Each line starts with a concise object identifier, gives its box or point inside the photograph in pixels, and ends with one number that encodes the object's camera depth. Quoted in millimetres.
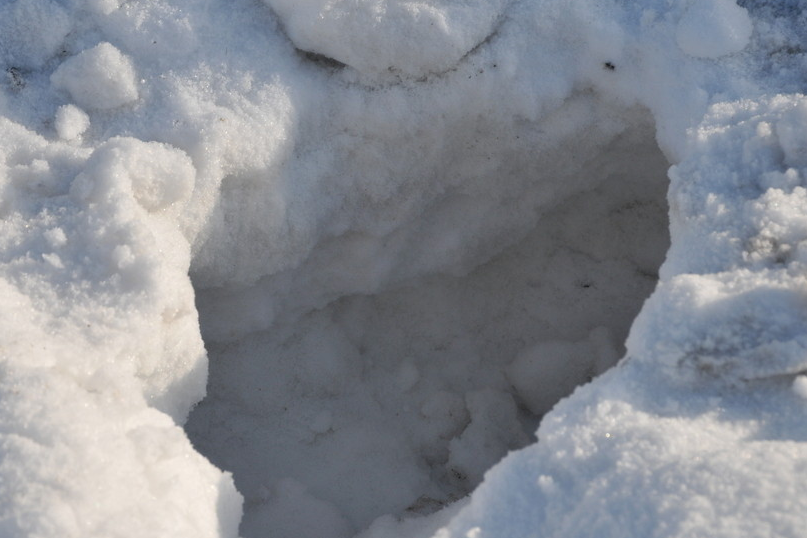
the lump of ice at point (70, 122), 1129
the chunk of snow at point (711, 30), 1136
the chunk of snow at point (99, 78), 1138
